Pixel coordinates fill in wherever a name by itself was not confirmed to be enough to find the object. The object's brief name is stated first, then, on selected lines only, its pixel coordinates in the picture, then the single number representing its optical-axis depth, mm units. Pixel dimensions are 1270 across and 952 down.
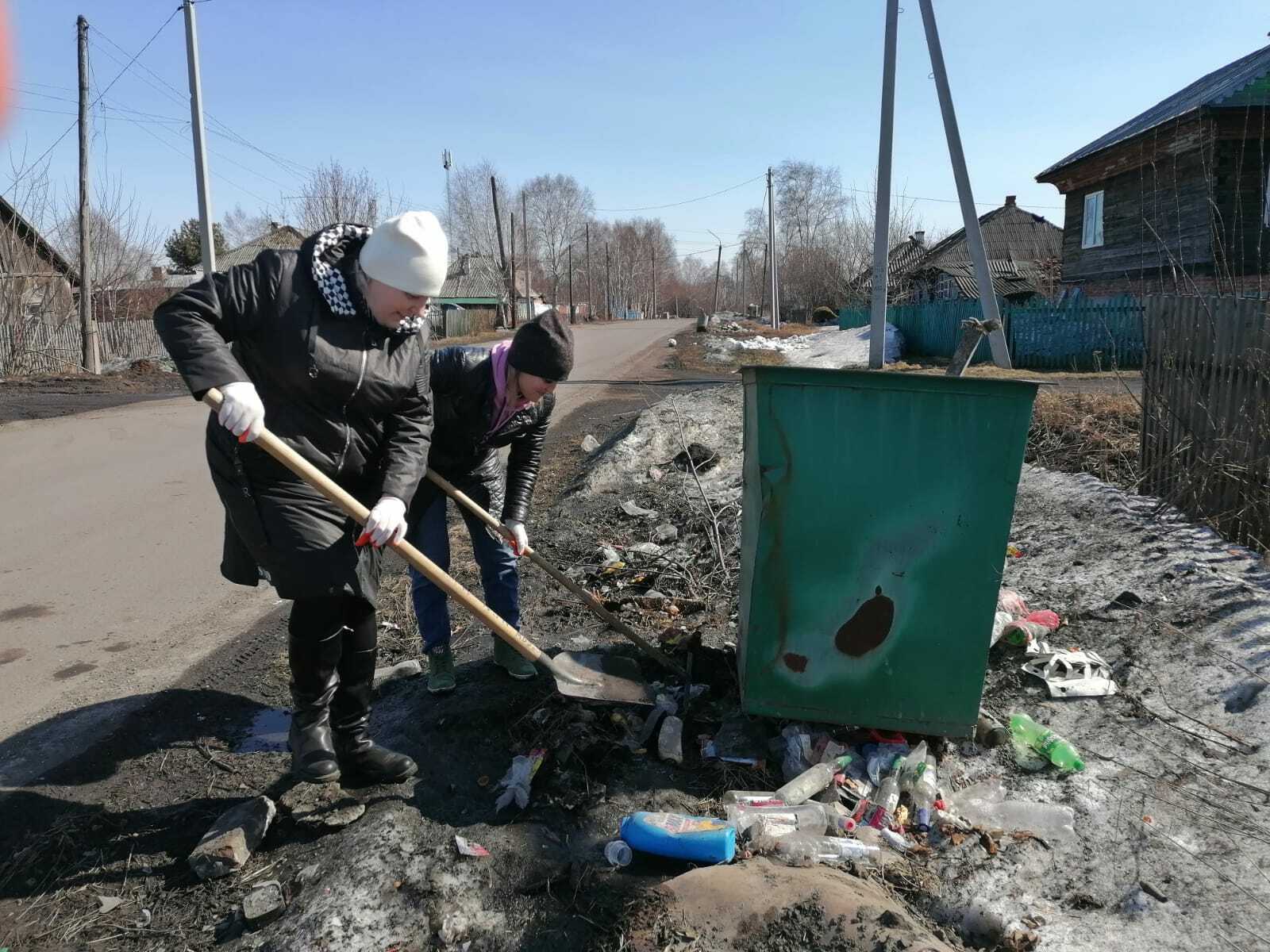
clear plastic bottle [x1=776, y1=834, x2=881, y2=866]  2250
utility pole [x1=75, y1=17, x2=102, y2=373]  18078
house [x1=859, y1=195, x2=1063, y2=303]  31531
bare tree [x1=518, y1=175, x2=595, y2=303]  73000
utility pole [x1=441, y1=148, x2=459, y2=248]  38125
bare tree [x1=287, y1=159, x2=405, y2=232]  30188
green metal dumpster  2467
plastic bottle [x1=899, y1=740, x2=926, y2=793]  2572
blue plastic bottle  2184
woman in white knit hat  2289
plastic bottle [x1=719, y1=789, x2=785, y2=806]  2457
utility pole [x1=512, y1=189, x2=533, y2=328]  46981
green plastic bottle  2674
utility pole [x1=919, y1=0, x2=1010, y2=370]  9695
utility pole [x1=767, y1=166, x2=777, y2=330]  38272
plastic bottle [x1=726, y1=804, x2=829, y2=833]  2361
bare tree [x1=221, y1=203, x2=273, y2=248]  52962
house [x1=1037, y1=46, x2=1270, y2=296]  15719
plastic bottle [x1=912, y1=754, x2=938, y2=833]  2459
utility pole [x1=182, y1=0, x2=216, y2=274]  15289
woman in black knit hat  3020
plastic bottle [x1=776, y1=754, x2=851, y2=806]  2498
